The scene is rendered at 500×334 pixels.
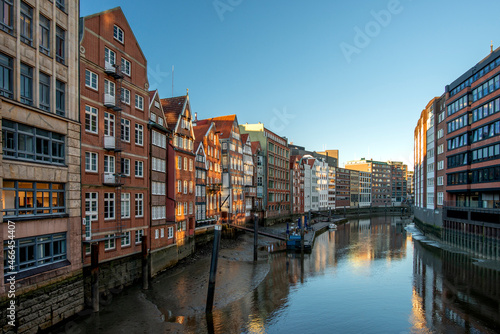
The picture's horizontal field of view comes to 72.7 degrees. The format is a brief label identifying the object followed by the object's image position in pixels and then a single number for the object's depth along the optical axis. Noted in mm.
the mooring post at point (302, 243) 49044
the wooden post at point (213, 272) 23906
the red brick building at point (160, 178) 31938
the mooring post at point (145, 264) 27344
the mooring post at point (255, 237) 41919
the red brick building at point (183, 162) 38062
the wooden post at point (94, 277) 21938
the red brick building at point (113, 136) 23797
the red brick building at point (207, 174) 46125
